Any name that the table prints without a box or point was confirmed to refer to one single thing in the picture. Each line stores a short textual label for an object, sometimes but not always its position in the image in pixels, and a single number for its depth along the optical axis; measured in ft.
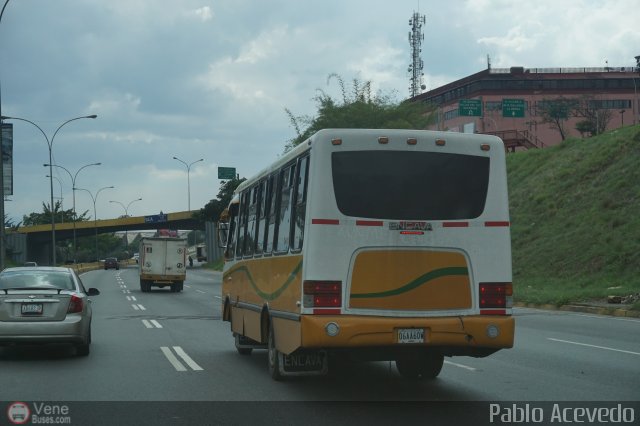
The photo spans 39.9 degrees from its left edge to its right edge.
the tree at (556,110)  277.23
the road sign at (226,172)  265.34
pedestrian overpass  361.92
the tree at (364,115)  192.24
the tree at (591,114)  253.03
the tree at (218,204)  286.05
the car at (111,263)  338.13
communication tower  368.91
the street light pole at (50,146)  171.42
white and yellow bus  30.99
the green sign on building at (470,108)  178.19
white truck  144.36
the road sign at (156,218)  364.38
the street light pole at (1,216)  102.58
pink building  318.45
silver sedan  44.32
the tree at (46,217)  453.58
